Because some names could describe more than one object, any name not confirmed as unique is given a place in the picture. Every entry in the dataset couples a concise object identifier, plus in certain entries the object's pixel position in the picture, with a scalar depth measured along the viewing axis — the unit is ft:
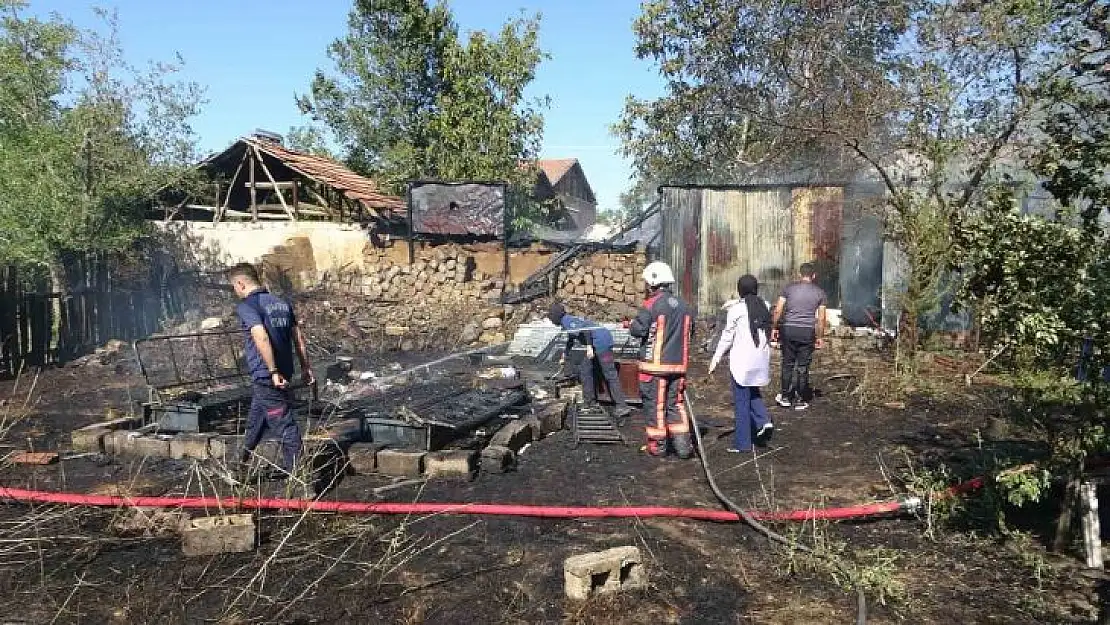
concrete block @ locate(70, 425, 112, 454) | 22.61
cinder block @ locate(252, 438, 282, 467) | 19.42
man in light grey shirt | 27.43
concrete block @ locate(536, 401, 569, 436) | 24.43
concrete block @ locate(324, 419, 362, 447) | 21.81
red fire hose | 15.79
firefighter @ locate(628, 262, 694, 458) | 21.15
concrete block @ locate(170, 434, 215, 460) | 21.56
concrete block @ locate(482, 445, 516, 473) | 20.29
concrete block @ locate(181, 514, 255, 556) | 14.58
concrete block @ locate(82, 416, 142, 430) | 23.65
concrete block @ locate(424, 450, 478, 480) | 19.67
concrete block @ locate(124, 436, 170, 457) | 21.94
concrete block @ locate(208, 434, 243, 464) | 20.84
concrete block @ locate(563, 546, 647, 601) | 12.42
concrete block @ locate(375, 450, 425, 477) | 19.89
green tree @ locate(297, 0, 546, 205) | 68.95
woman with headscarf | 21.94
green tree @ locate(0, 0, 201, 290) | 45.68
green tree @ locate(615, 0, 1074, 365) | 32.83
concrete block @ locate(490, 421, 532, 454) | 21.85
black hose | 11.25
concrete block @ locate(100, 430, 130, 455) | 22.53
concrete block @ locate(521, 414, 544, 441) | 23.52
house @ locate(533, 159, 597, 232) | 137.11
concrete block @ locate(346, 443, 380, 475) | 20.22
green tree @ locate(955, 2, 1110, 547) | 12.75
